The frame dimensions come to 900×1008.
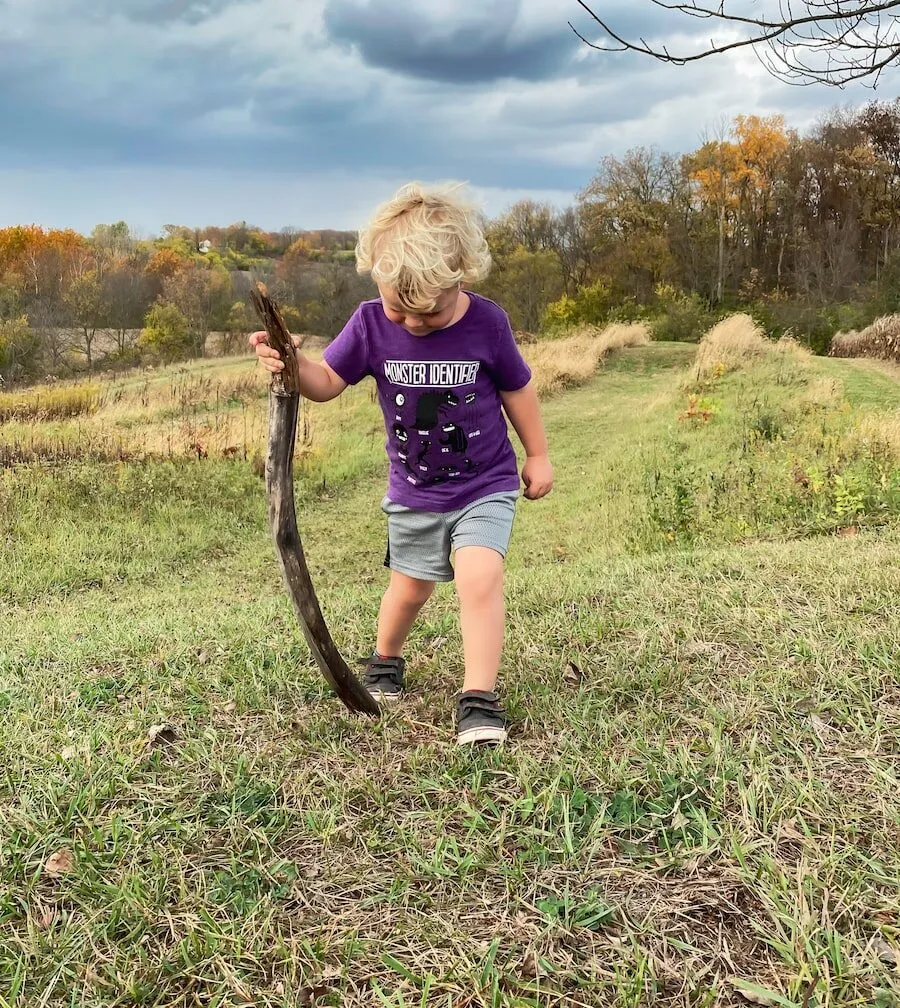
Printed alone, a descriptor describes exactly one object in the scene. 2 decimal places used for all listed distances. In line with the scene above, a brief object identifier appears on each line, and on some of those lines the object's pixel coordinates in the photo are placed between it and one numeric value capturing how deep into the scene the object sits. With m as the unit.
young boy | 2.31
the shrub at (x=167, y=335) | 39.59
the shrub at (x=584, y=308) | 33.47
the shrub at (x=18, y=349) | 35.78
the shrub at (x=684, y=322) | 24.88
